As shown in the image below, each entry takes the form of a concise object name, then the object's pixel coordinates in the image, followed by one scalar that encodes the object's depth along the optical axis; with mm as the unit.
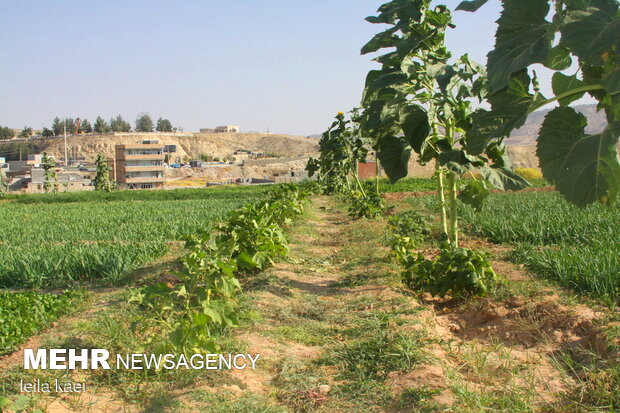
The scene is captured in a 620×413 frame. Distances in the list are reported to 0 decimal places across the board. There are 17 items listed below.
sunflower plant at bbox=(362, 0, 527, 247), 4801
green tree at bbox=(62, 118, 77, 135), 152250
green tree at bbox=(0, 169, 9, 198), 55328
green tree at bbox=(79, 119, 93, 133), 155250
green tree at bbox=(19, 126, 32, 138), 158250
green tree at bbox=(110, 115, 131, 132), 153375
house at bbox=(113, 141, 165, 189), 79812
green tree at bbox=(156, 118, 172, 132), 167750
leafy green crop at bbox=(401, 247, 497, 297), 4949
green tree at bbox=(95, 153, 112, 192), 55406
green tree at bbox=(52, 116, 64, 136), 149562
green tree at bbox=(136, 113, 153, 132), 164375
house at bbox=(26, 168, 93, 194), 67744
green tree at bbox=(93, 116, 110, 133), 149375
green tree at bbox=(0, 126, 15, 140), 151625
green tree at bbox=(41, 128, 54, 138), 141612
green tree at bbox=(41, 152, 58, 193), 51906
